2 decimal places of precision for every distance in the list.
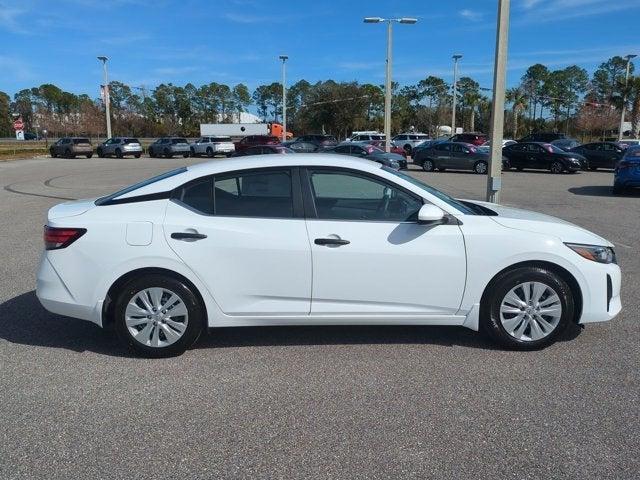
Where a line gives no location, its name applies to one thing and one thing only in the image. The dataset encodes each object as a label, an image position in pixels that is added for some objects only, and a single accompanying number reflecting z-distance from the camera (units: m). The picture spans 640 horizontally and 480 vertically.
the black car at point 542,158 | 26.78
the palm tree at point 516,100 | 76.88
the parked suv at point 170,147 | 44.81
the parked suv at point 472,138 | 41.39
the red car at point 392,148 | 33.94
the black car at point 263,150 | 27.67
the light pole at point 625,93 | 46.70
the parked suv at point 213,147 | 43.69
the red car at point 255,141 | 40.75
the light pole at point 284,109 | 51.31
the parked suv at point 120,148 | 44.44
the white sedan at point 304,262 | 4.25
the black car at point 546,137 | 45.51
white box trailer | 71.00
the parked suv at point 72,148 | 43.56
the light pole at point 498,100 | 10.02
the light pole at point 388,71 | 29.31
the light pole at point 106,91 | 48.39
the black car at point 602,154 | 27.81
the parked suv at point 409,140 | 44.72
